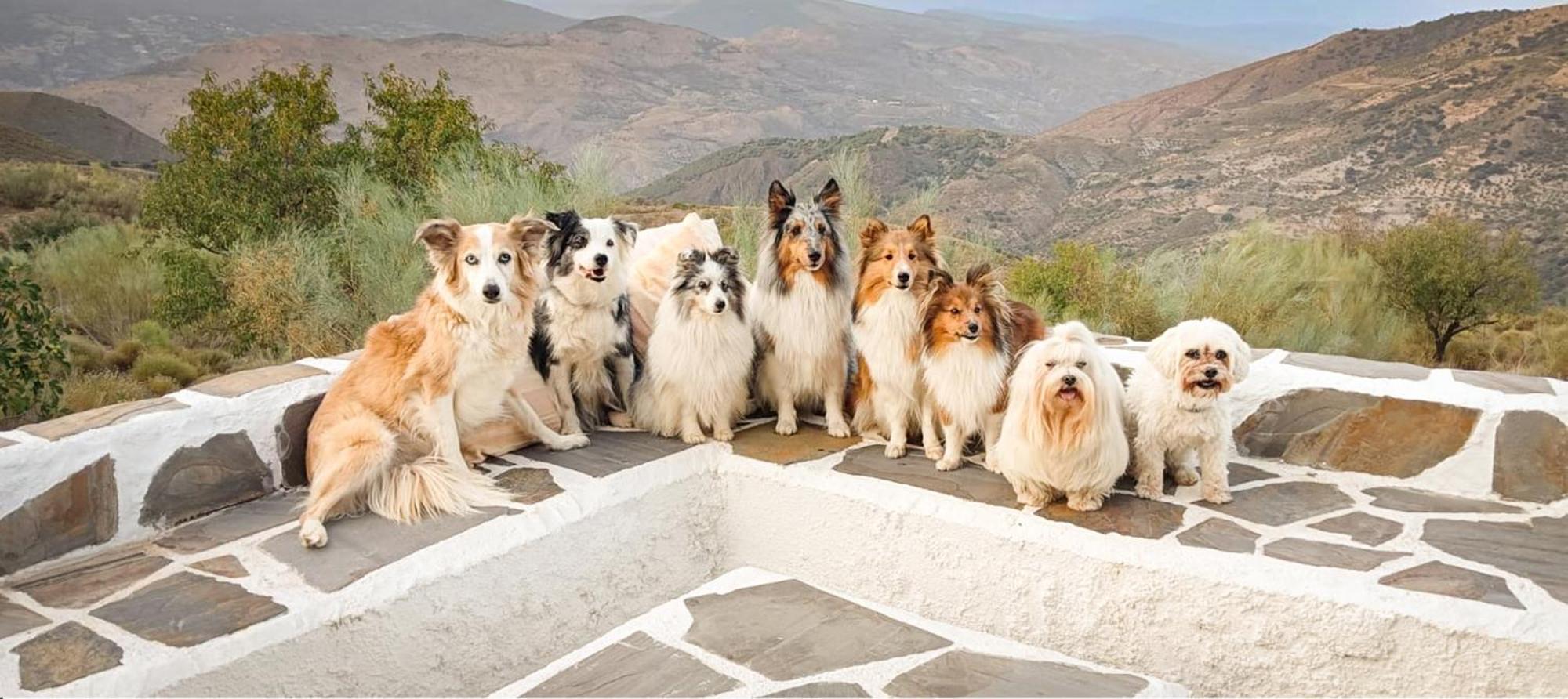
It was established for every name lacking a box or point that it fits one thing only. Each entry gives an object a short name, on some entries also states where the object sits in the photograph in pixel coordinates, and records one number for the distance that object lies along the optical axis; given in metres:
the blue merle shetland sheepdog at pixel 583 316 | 3.76
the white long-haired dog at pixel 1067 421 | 3.08
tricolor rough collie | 3.73
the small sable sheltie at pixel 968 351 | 3.45
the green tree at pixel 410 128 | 8.98
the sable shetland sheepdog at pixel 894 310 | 3.60
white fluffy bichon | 3.05
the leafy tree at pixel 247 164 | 8.39
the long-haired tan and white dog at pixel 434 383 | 3.29
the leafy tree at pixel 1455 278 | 10.62
